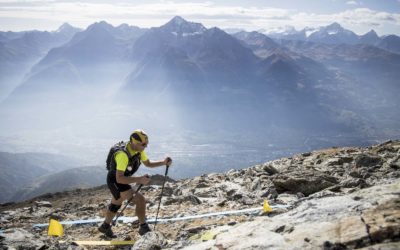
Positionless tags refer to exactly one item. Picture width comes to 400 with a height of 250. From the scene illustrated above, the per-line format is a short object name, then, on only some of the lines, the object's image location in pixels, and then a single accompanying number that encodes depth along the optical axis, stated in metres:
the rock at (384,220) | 6.95
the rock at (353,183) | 14.61
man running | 11.00
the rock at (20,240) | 10.45
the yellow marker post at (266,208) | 11.95
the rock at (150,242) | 9.94
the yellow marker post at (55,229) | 12.98
